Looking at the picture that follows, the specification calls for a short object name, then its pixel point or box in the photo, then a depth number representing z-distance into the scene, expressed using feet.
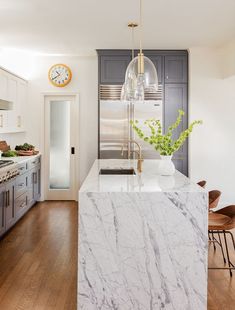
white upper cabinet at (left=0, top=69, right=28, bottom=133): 12.16
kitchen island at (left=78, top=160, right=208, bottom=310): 5.90
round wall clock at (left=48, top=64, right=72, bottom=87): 14.91
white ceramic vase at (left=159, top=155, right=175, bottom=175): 7.90
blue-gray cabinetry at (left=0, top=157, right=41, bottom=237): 9.92
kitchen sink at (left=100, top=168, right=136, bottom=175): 8.94
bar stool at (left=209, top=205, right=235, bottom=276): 7.20
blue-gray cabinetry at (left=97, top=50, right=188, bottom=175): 13.89
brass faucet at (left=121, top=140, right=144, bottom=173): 8.48
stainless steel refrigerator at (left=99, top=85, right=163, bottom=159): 13.79
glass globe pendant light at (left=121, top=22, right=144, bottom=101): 7.56
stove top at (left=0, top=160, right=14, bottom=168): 10.09
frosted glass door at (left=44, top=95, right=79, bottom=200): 15.23
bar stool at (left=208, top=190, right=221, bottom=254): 8.59
